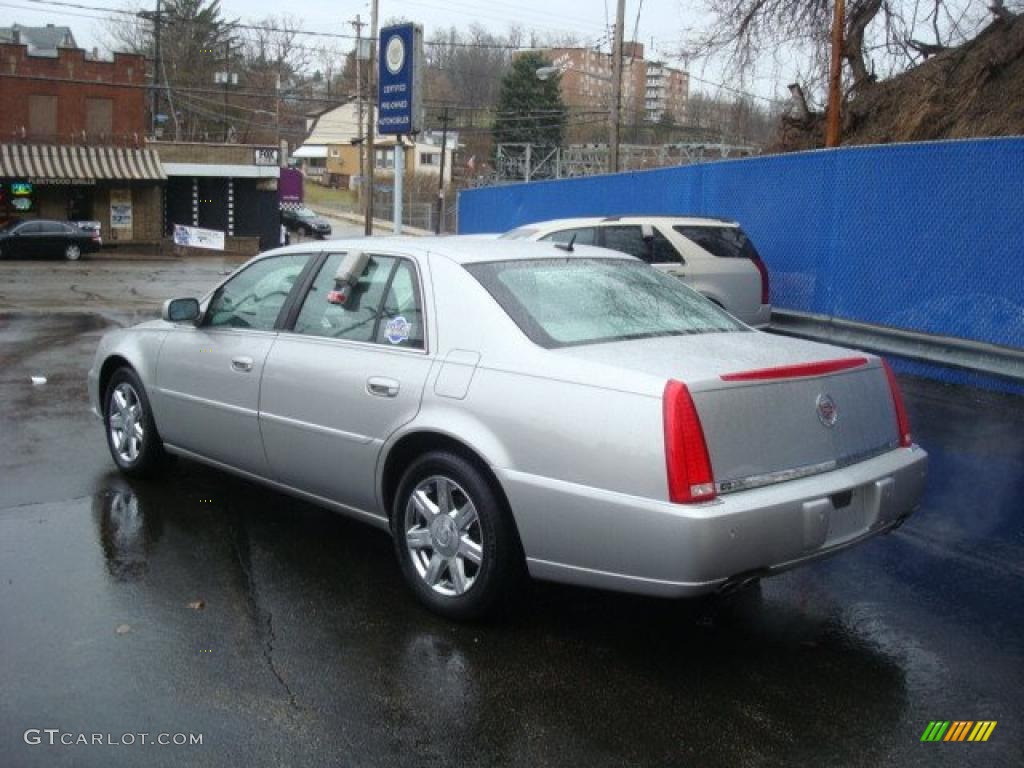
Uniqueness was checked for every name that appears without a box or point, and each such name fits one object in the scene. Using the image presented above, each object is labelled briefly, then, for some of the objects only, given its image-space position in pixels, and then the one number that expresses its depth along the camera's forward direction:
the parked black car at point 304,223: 57.47
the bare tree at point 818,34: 18.53
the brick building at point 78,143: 41.84
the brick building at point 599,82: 51.62
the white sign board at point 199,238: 42.59
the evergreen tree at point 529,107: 68.62
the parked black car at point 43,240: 35.38
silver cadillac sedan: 3.63
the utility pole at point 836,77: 14.53
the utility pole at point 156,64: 48.41
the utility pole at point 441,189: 45.51
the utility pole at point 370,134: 38.48
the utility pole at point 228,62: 66.38
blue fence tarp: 8.95
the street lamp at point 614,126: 25.81
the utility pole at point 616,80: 25.39
